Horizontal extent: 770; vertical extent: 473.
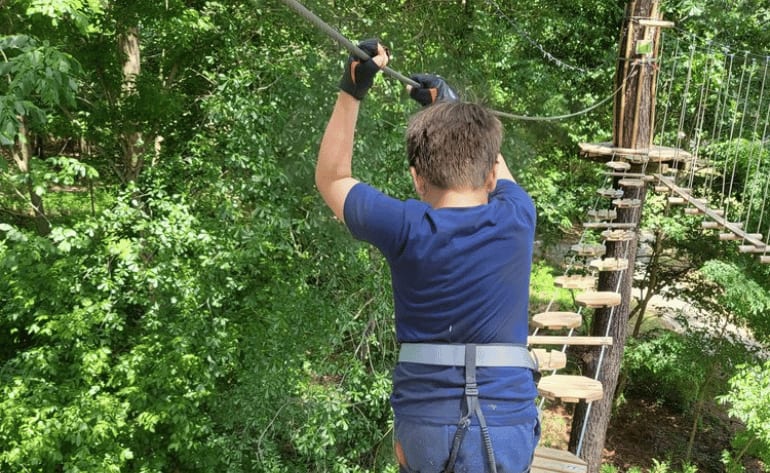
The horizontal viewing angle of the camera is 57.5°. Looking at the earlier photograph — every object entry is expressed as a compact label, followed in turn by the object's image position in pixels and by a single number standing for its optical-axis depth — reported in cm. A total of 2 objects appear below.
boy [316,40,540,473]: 110
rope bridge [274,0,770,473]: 366
